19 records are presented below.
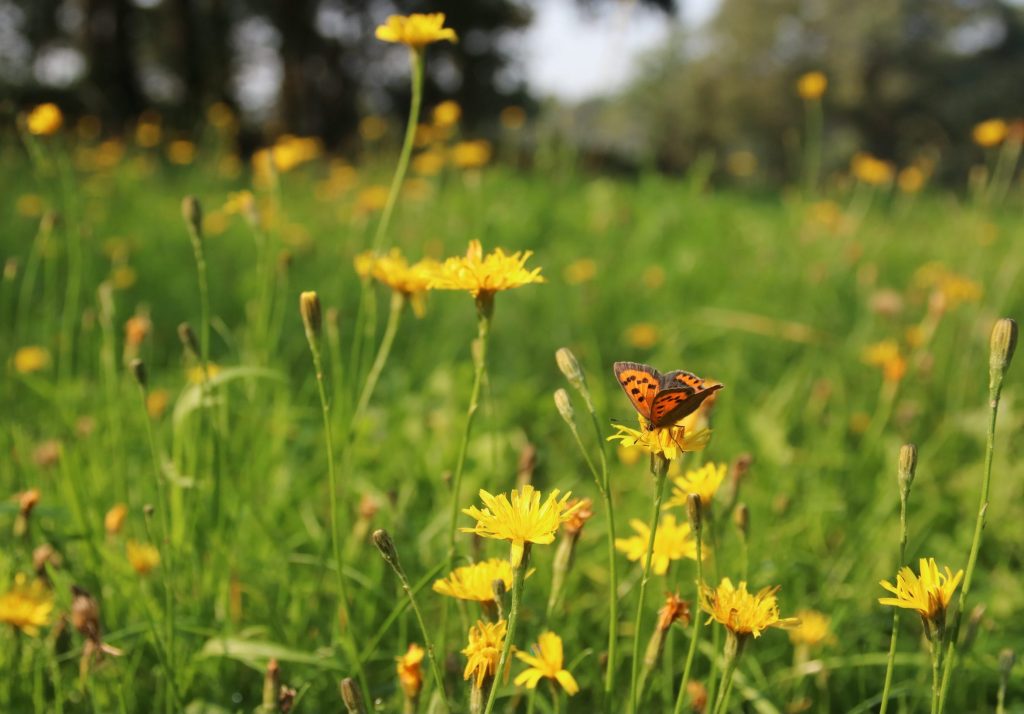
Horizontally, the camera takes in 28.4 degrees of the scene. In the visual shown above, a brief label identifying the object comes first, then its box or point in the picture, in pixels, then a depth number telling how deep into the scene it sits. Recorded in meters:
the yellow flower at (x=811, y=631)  0.59
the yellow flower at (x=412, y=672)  0.51
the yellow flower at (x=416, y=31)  0.57
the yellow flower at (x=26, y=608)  0.54
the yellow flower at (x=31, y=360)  0.81
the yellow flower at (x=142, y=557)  0.59
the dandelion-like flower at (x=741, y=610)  0.48
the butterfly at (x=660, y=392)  0.46
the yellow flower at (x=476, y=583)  0.50
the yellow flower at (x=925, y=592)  0.47
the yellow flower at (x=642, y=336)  1.02
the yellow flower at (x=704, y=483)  0.52
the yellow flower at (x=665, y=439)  0.47
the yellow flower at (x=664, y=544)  0.53
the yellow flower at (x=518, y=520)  0.47
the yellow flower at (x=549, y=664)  0.49
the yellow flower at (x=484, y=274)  0.50
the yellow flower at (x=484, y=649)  0.48
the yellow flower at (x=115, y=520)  0.60
